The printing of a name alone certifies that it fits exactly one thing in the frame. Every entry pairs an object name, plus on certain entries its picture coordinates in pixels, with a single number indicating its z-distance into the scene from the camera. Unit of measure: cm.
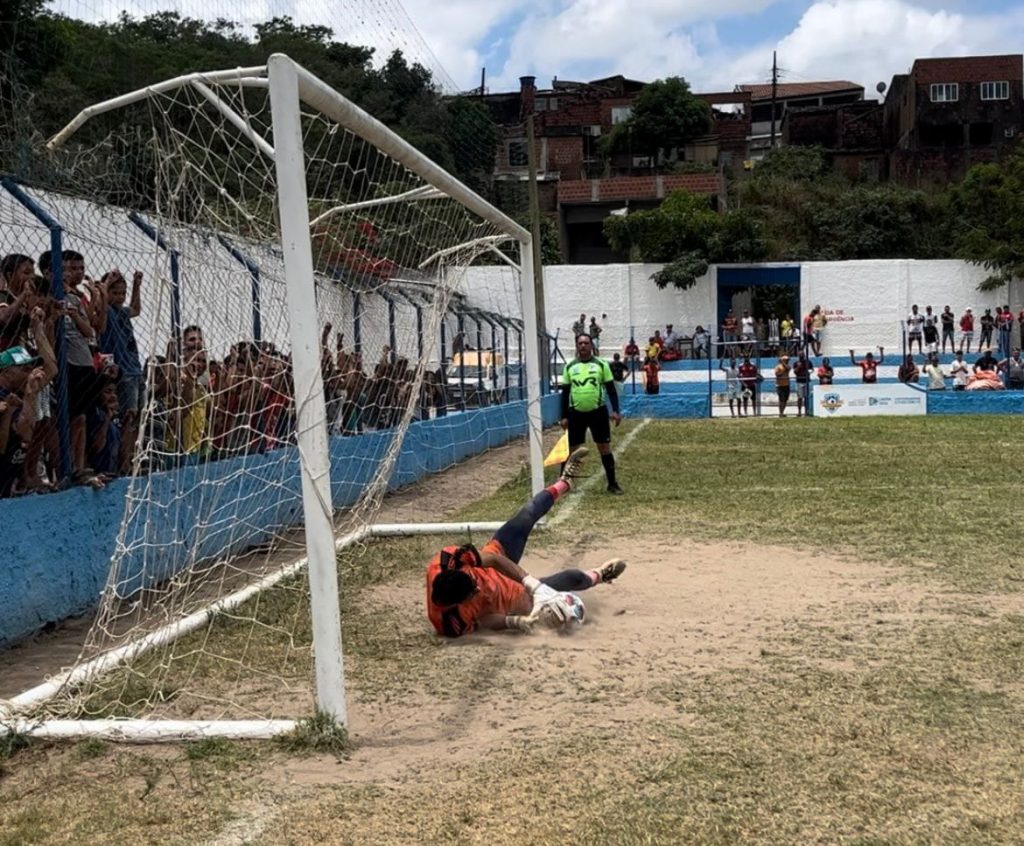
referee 1255
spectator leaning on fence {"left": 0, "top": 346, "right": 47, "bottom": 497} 678
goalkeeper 632
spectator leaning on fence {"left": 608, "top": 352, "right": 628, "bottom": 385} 2925
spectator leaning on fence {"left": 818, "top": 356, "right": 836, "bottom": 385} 2885
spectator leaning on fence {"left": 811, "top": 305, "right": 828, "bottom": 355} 3856
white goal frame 480
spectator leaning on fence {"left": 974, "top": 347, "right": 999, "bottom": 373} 2877
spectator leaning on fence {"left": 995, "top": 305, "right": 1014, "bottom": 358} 3478
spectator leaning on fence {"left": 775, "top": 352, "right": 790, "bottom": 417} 2677
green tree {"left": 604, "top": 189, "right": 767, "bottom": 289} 4044
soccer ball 631
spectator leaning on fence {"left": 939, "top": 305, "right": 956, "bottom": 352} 3675
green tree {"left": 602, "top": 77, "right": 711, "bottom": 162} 6119
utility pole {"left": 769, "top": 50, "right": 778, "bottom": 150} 7462
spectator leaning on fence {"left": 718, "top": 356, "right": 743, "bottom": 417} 2755
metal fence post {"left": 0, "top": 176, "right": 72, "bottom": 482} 735
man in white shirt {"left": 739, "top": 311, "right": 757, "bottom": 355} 3700
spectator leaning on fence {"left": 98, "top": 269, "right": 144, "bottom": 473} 820
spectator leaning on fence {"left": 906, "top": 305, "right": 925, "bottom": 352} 3656
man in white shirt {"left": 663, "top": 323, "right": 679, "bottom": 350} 3853
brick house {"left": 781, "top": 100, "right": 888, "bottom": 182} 6412
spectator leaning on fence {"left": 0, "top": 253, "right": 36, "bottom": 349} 687
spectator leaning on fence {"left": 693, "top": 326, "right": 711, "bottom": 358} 3850
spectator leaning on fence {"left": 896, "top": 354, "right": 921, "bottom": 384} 3067
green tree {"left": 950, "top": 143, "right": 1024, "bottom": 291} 3938
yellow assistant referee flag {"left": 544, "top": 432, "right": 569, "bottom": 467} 1412
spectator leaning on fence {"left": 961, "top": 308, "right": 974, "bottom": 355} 3734
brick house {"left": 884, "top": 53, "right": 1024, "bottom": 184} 5697
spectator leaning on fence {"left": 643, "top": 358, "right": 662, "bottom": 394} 2914
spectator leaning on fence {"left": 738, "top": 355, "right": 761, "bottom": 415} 2742
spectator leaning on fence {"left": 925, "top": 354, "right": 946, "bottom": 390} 2790
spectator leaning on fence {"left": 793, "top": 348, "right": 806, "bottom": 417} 2708
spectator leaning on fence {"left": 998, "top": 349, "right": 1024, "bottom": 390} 2808
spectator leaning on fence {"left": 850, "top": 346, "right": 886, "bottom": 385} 3038
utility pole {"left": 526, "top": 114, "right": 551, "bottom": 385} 2673
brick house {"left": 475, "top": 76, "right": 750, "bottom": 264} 5381
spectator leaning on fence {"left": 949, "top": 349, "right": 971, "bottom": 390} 2736
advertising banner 2567
